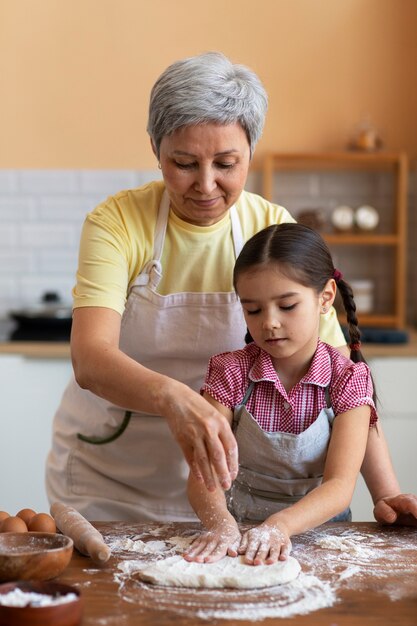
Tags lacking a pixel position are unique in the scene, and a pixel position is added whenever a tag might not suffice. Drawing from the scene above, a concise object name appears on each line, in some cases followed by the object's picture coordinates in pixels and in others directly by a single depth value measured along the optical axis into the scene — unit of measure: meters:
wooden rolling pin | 1.40
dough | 1.32
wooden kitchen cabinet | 3.68
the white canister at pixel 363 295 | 3.72
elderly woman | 1.69
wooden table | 1.21
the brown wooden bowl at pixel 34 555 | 1.28
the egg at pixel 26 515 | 1.53
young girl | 1.71
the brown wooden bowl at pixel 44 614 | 1.12
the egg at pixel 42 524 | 1.50
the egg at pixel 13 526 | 1.46
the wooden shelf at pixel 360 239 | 3.67
